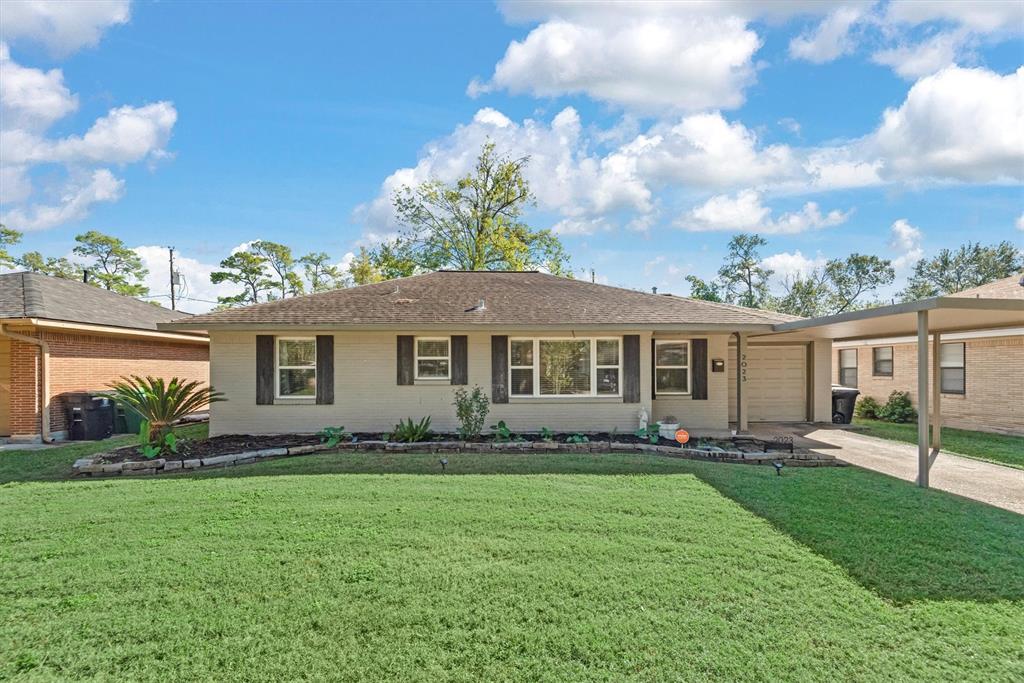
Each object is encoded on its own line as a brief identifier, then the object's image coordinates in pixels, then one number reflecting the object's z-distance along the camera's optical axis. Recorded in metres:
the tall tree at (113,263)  33.72
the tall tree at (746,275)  40.09
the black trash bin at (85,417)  10.94
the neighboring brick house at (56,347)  10.53
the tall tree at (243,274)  36.53
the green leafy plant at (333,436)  9.21
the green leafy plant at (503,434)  9.57
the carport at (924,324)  6.22
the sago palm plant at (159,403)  8.48
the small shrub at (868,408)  15.04
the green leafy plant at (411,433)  9.51
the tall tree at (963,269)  32.22
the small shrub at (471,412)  9.63
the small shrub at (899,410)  14.09
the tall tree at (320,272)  40.38
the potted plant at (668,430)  9.88
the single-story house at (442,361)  9.91
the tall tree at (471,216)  27.78
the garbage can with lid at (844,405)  13.23
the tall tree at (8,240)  27.94
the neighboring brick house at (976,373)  11.38
